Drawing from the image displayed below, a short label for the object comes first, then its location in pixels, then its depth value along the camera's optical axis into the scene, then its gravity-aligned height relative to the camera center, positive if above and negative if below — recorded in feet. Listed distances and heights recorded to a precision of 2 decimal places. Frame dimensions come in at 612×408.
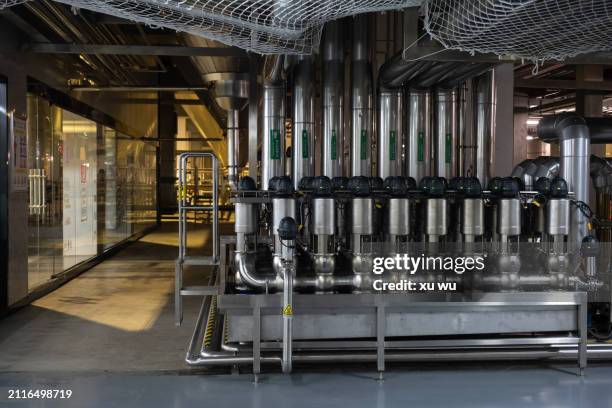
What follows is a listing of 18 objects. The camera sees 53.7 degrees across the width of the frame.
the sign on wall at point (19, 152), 18.16 +1.16
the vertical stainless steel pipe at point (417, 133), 18.30 +1.74
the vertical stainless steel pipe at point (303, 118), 18.34 +2.19
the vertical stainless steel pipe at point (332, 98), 18.16 +2.77
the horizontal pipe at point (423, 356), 13.00 -3.65
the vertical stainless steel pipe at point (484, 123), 19.06 +2.15
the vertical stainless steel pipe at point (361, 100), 18.28 +2.72
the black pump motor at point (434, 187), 14.89 +0.08
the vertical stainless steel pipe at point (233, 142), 26.62 +2.18
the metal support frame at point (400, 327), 13.12 -3.11
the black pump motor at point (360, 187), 14.52 +0.07
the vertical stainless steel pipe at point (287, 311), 12.49 -2.51
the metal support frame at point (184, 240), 13.89 -1.20
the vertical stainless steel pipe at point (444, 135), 18.52 +1.72
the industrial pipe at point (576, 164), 15.51 +0.70
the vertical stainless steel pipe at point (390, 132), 18.22 +1.76
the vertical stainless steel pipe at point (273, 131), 18.58 +1.83
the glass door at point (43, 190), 20.44 -0.04
